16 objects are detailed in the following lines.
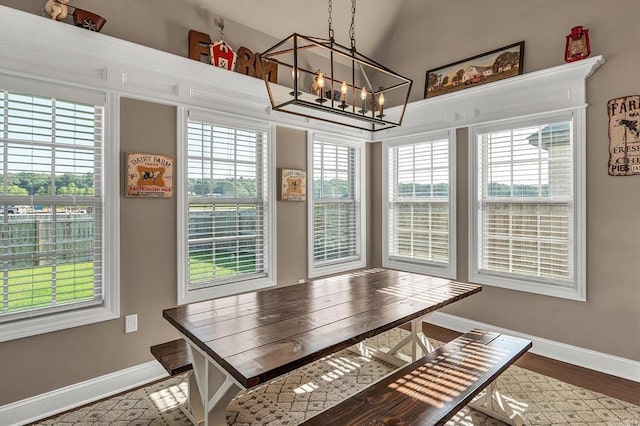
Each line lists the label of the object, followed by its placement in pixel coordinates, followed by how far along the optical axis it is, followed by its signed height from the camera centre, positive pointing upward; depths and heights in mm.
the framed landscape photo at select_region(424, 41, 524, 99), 3436 +1518
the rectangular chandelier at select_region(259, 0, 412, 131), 3746 +1569
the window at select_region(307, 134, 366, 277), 4160 +97
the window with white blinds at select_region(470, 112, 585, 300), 3143 +79
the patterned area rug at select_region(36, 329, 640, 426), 2316 -1359
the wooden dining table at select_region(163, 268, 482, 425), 1555 -612
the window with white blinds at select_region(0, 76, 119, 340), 2322 +20
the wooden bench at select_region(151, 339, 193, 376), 2088 -906
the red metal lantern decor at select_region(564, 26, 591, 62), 2963 +1446
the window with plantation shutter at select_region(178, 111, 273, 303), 3145 +39
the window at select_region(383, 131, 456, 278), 4020 +111
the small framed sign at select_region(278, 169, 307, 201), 3748 +312
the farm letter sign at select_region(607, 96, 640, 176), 2791 +635
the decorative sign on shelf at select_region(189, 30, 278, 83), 3062 +1468
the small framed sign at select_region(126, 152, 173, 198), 2752 +303
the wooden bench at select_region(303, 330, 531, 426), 1603 -913
